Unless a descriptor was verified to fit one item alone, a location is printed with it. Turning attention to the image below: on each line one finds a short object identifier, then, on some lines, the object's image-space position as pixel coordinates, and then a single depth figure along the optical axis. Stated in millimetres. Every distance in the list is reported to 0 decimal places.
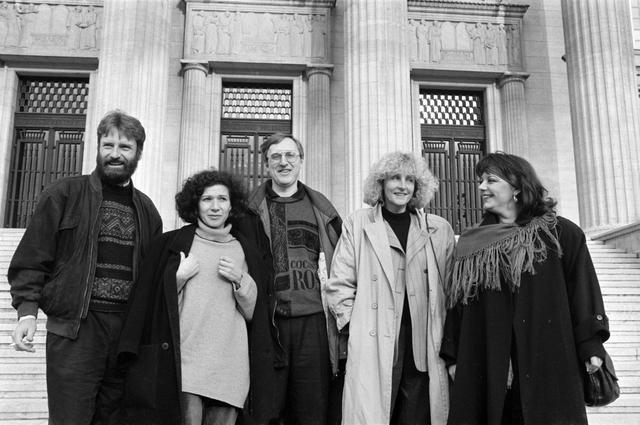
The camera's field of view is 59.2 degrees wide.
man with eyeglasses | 3379
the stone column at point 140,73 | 11148
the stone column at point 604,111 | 12391
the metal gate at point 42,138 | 14844
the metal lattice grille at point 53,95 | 15523
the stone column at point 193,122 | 14578
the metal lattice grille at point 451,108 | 16344
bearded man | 3092
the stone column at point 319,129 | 14750
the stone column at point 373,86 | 10750
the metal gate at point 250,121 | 15297
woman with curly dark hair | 3137
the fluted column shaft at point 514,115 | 15648
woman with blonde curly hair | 3348
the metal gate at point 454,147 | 15688
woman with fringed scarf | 3029
